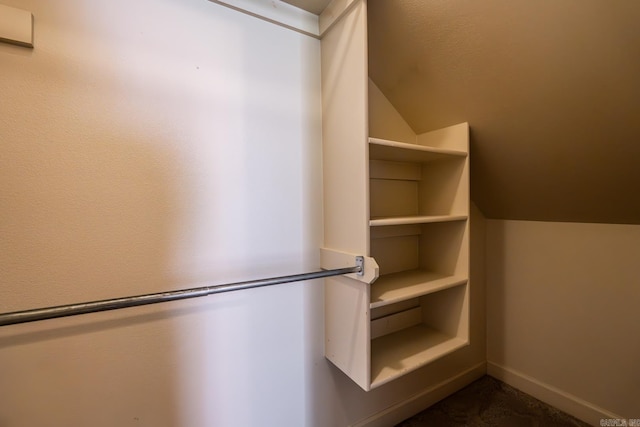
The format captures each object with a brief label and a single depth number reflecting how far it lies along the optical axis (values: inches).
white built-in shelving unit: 40.1
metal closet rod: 21.5
